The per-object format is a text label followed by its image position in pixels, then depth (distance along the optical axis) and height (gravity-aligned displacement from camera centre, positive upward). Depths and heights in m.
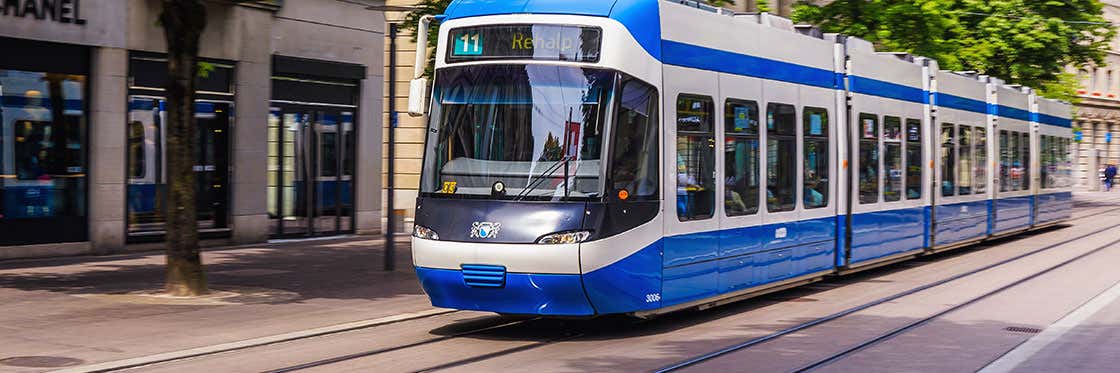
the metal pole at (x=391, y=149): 17.48 +0.37
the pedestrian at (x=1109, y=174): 69.94 +0.50
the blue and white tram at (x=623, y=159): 10.59 +0.18
